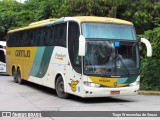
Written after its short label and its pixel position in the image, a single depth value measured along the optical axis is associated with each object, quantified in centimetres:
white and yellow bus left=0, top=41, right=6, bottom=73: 3120
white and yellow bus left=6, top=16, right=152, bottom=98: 1373
